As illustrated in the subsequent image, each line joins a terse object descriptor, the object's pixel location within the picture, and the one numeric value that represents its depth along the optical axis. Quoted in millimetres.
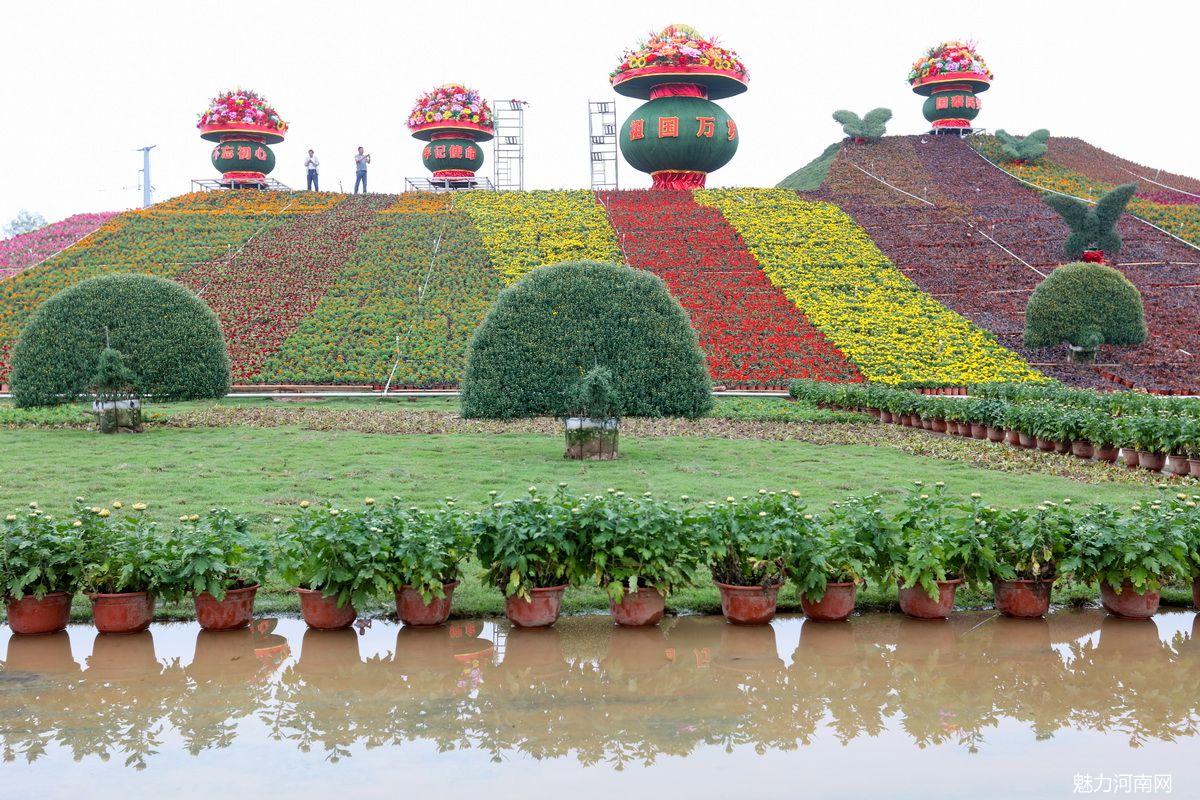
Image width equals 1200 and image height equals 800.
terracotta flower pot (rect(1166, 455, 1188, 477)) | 10656
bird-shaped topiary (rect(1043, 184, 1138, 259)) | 25812
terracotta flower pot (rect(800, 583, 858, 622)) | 5699
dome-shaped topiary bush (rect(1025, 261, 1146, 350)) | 21031
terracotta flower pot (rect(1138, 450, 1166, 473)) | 11055
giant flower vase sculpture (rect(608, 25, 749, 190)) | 36000
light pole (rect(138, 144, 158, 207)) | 53525
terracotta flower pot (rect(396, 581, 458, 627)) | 5613
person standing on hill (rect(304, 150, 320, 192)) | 39469
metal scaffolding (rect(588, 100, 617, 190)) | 39188
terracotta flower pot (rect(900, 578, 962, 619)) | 5762
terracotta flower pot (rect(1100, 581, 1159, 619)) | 5770
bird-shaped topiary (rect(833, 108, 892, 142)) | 43000
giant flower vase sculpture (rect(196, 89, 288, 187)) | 38719
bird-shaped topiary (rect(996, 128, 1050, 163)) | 39469
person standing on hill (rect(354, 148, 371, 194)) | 40125
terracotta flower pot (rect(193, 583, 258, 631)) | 5535
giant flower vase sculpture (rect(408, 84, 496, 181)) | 40188
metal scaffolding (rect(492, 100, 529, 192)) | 41594
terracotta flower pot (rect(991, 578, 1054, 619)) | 5781
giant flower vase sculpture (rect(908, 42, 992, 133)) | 43094
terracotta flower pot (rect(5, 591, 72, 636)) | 5414
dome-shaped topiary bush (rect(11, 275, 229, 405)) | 14164
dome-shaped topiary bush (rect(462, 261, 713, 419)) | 11766
